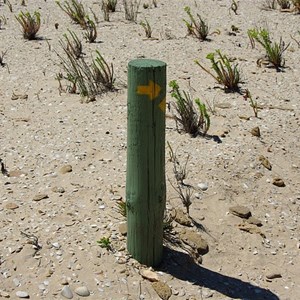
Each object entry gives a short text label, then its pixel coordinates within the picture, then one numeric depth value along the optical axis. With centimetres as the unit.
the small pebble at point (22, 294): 318
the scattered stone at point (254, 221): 395
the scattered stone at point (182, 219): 381
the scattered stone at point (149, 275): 331
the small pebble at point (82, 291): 320
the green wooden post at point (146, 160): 294
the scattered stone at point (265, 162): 452
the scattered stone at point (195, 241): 362
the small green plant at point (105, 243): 346
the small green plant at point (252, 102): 523
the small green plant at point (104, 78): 573
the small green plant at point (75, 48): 662
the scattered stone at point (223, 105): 553
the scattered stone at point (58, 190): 410
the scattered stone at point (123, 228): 363
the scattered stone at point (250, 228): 386
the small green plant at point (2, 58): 655
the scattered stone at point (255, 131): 492
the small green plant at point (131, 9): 834
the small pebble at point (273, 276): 349
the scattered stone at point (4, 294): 318
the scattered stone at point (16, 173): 432
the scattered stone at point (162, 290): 322
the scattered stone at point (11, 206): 391
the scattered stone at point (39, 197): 401
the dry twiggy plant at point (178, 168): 426
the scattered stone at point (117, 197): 400
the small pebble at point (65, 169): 436
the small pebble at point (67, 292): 318
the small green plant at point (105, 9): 830
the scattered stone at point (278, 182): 435
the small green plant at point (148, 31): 745
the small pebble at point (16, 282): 326
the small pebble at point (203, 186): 421
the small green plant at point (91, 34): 724
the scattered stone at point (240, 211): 399
